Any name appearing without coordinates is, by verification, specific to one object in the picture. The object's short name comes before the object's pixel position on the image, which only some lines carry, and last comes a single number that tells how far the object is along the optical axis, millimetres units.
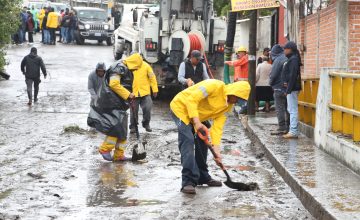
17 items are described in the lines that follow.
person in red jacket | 21016
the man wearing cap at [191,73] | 17245
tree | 25891
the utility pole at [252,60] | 19562
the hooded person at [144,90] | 16656
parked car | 44219
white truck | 22688
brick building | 14211
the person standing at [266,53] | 20520
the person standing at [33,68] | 22547
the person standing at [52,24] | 43712
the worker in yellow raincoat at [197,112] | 9680
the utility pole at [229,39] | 22802
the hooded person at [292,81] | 14758
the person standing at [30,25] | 43719
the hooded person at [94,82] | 16688
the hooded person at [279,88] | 15875
